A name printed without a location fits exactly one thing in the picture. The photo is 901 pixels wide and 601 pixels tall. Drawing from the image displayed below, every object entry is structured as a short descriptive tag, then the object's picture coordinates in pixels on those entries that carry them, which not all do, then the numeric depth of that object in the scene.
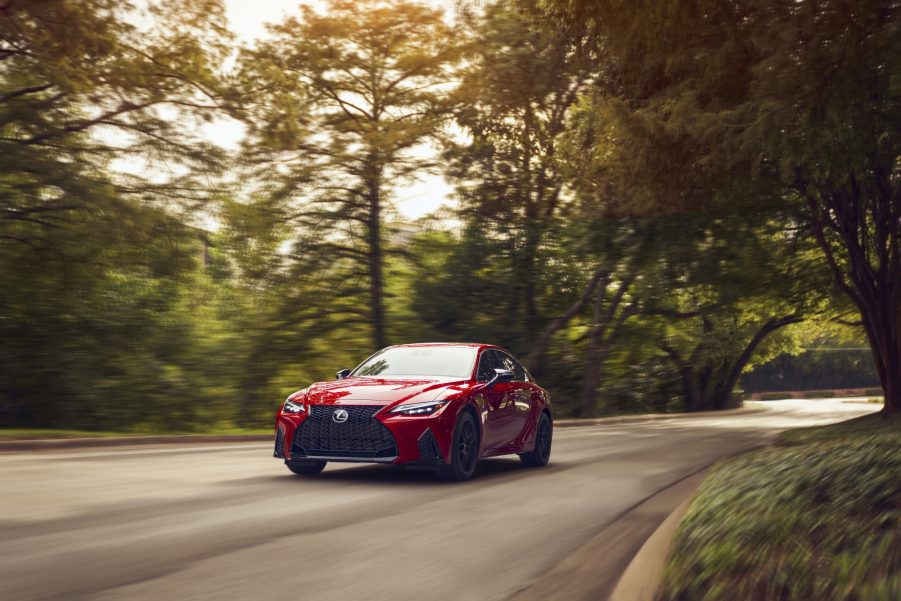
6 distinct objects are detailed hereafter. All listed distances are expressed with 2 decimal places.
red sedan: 11.66
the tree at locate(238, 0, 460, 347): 31.75
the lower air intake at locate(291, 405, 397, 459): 11.64
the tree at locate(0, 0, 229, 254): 23.19
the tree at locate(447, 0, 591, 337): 34.59
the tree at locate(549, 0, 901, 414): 14.35
